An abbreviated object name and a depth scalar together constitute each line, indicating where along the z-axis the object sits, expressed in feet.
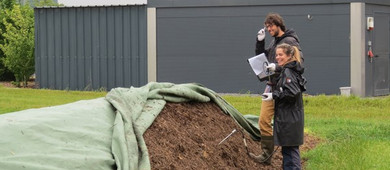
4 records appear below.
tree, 80.59
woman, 24.67
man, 26.48
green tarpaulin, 19.25
